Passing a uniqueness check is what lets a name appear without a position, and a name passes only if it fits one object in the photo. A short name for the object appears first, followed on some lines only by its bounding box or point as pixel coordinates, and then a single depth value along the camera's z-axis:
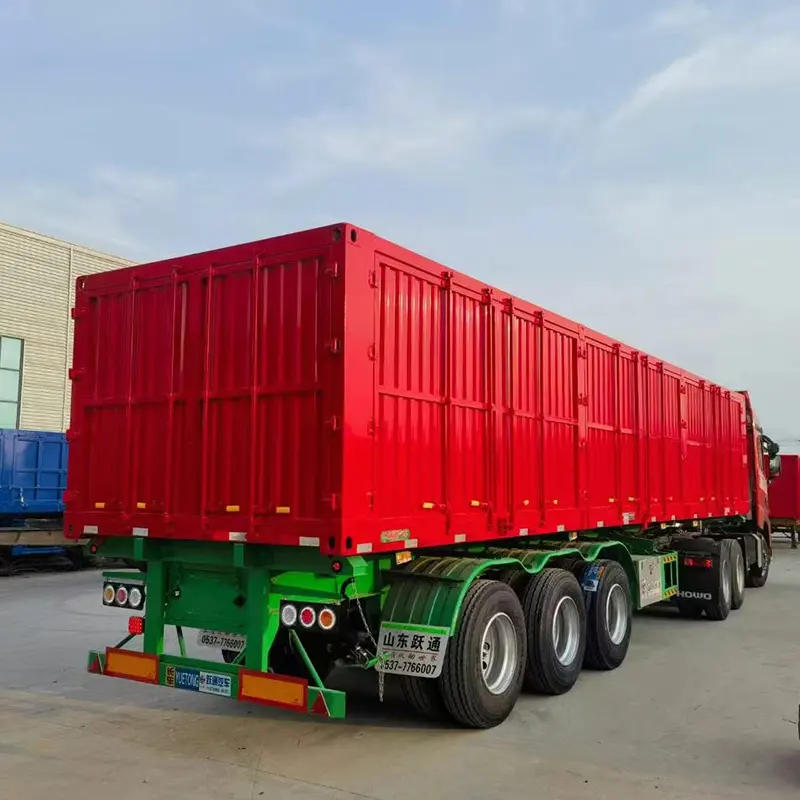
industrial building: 23.27
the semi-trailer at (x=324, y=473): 5.14
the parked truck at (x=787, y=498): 27.53
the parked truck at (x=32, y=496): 16.72
